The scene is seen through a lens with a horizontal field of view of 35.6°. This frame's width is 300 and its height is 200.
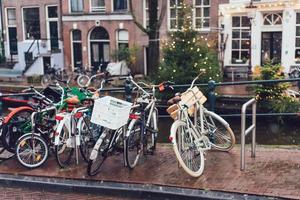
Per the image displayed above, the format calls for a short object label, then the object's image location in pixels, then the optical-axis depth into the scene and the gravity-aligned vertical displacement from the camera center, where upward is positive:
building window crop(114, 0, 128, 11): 24.61 +2.07
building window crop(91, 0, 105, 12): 25.31 +2.10
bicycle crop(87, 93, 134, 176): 5.23 -0.88
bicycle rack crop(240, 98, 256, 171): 5.04 -0.99
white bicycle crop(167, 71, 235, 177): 5.17 -1.07
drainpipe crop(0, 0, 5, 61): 29.08 +0.19
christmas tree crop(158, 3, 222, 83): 15.17 -0.39
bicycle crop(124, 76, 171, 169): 5.45 -1.02
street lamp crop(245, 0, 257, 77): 20.47 +1.34
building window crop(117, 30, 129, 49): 24.89 +0.33
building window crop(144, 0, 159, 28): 23.92 +1.50
